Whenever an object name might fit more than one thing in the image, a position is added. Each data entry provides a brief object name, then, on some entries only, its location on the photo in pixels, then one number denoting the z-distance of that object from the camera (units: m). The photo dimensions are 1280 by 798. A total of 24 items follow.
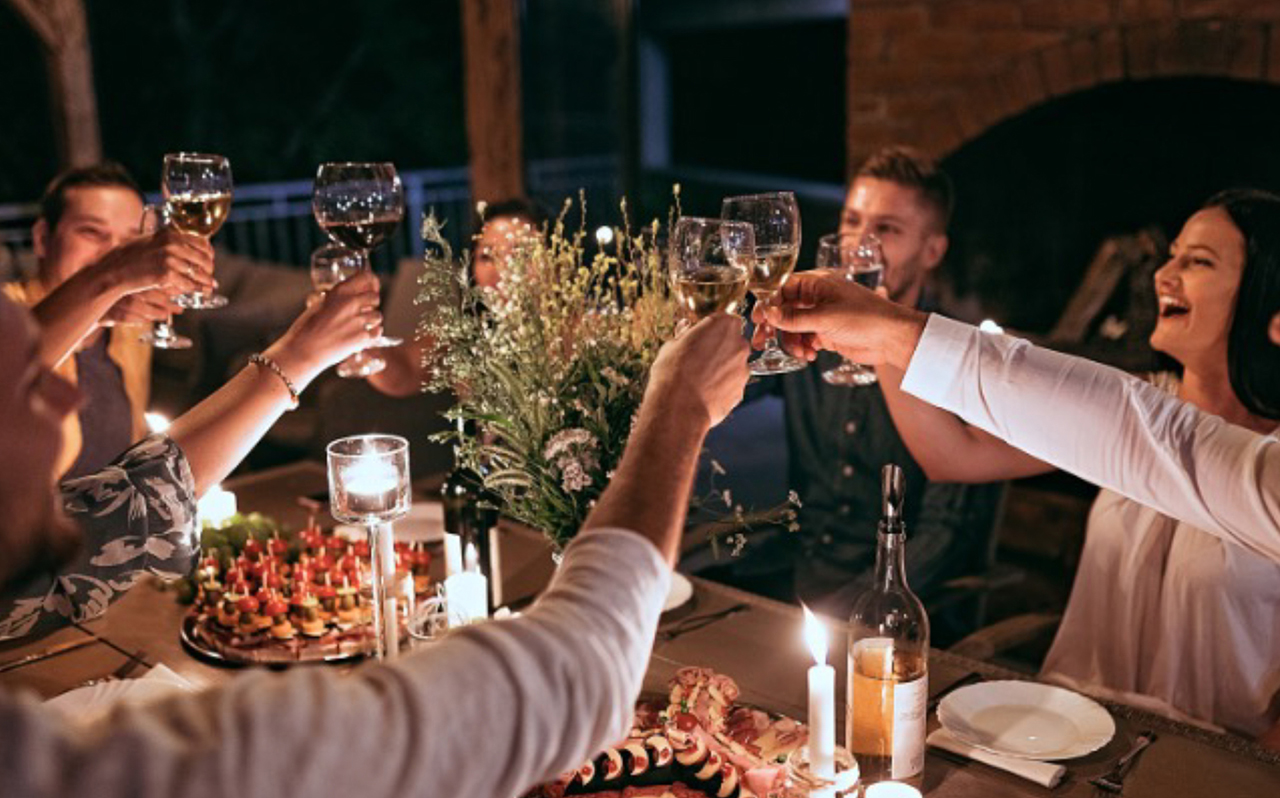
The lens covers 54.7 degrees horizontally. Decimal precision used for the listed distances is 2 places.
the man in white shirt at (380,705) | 0.75
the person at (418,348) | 2.78
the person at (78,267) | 2.62
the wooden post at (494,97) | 5.23
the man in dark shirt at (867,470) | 2.51
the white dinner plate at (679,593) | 1.94
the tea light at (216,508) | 2.17
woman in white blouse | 1.50
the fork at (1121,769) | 1.40
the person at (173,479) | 1.50
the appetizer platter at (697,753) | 1.36
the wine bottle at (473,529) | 1.86
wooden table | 1.42
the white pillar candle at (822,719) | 1.27
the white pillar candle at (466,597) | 1.64
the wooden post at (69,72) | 6.07
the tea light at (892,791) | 1.30
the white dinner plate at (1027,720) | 1.48
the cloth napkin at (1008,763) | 1.41
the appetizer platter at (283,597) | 1.81
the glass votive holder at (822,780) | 1.28
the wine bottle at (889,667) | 1.40
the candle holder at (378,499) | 1.58
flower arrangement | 1.58
